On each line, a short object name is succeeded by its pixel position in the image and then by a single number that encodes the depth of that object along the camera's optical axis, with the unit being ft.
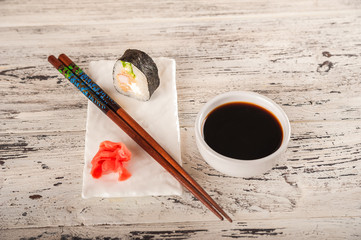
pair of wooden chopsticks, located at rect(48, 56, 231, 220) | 1.36
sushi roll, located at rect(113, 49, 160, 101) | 1.49
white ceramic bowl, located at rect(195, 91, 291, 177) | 1.29
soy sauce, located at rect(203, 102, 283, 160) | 1.35
